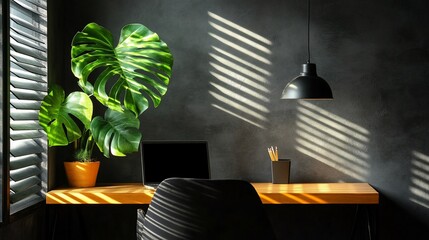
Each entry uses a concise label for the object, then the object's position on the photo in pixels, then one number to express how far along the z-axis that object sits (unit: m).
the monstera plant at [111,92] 3.70
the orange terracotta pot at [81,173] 3.96
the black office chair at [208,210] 2.74
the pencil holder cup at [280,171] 4.02
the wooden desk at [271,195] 3.67
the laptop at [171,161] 3.97
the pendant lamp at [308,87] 3.69
